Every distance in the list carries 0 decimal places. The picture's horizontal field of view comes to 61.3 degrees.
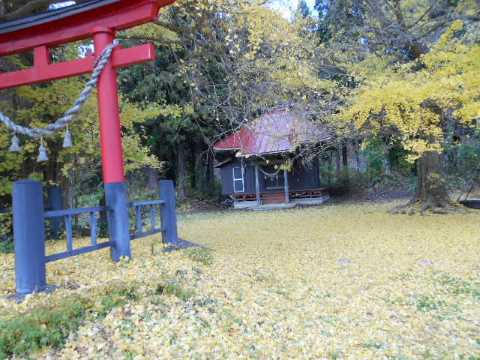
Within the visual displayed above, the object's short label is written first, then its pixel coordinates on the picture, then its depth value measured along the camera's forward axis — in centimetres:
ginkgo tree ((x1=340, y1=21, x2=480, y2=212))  727
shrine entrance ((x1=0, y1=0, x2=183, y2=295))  478
